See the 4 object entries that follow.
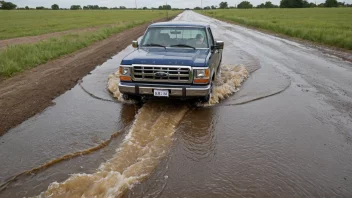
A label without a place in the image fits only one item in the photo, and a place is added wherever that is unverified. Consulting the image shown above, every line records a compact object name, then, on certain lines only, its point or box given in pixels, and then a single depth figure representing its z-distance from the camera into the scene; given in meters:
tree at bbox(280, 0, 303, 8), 113.19
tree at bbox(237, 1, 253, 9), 154.54
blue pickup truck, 5.95
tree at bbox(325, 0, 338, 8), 120.19
